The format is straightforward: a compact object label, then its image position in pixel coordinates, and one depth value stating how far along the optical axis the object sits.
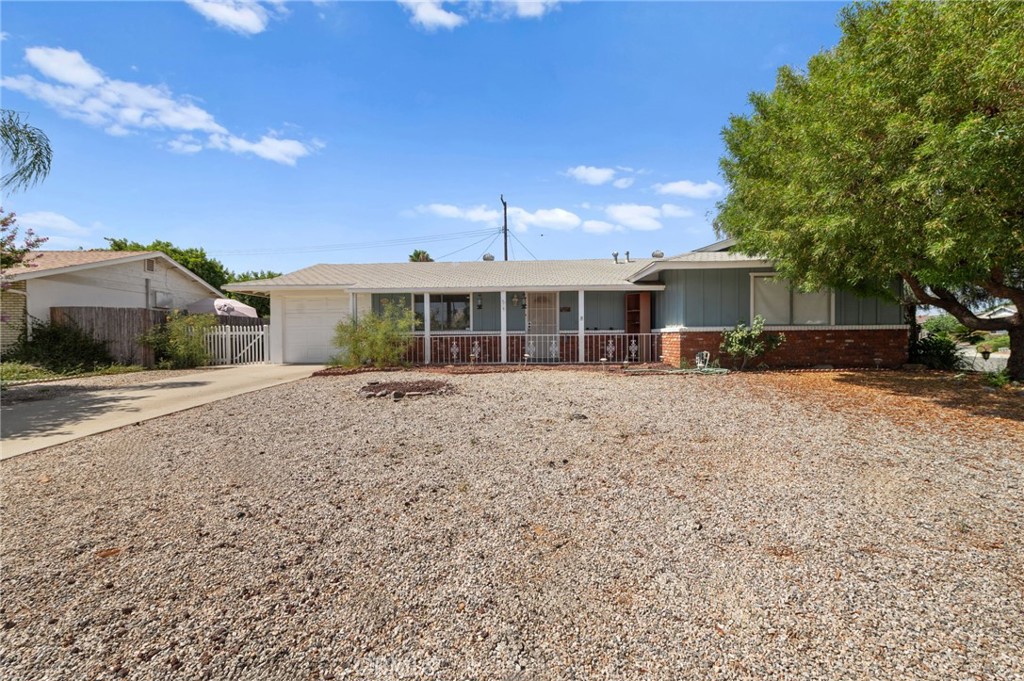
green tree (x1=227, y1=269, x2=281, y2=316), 28.17
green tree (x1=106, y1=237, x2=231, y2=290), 29.12
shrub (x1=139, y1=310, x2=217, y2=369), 13.91
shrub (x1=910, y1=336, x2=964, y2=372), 11.66
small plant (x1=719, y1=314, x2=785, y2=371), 11.05
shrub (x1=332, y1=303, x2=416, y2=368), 12.36
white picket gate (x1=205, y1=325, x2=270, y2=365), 15.05
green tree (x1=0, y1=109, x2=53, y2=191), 8.96
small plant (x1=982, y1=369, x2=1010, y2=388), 8.64
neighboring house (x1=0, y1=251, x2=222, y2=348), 13.10
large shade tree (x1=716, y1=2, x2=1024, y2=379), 5.48
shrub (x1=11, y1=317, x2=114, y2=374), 12.45
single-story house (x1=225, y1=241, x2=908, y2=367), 11.78
